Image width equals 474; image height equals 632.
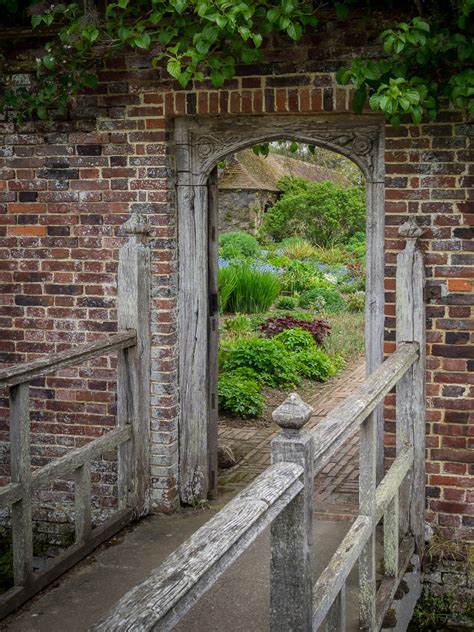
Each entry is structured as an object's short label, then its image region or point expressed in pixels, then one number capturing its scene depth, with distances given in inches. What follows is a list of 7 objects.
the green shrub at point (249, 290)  586.2
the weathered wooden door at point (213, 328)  246.2
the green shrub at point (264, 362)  426.0
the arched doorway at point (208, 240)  227.9
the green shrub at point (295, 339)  476.1
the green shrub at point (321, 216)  917.2
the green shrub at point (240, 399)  369.1
